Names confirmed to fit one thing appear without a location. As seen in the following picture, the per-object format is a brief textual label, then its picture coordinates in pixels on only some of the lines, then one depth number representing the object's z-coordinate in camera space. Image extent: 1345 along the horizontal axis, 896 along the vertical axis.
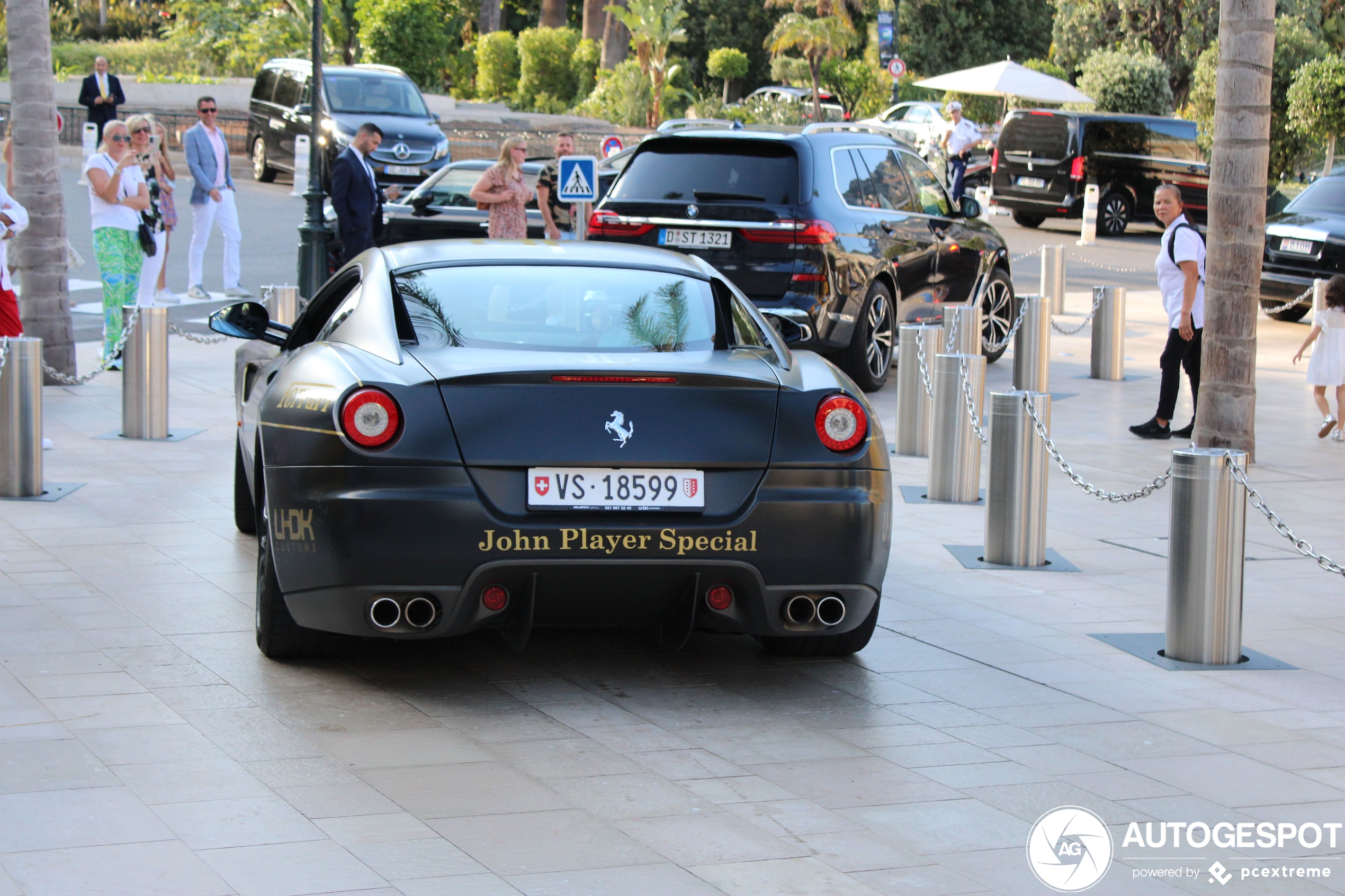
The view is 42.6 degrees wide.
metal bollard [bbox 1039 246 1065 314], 19.97
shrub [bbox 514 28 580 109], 45.66
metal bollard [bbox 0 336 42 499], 8.62
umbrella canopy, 36.62
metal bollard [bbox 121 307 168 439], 10.51
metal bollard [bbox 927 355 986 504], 9.41
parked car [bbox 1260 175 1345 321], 18.17
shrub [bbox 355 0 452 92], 38.41
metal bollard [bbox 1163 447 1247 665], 6.15
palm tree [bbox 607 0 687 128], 39.84
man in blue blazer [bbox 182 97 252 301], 17.45
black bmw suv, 12.56
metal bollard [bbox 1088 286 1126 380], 15.01
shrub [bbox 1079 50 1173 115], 39.94
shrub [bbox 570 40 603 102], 45.72
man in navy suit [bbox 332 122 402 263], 15.39
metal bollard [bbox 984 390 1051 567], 7.81
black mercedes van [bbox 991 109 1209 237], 30.39
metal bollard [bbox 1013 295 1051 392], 13.67
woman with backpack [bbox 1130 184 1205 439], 11.58
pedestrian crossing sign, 16.39
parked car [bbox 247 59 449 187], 26.94
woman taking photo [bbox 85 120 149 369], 12.88
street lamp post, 17.33
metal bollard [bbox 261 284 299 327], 12.46
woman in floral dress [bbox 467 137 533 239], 15.34
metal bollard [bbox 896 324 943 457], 10.92
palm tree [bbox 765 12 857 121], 49.66
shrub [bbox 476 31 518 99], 46.19
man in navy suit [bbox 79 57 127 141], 28.88
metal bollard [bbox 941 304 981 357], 12.07
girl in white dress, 11.72
